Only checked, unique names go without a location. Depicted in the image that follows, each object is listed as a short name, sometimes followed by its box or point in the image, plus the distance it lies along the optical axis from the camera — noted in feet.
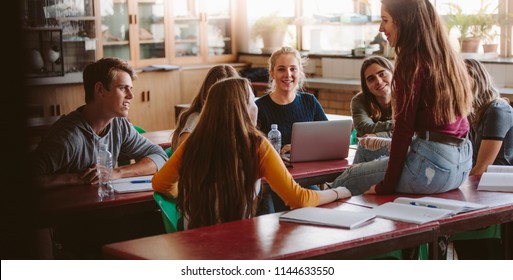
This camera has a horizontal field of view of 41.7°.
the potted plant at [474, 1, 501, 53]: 21.12
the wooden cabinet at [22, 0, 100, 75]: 23.80
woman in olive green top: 13.10
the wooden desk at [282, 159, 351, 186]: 10.59
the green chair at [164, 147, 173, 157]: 12.71
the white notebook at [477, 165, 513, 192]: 9.05
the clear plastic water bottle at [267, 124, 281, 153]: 12.17
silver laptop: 11.28
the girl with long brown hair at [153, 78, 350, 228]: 7.70
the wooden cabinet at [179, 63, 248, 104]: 27.58
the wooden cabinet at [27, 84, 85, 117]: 23.90
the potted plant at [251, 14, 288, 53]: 27.94
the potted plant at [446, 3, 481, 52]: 21.20
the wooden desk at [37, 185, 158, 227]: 8.52
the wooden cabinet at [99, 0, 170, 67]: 25.84
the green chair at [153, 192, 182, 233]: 8.20
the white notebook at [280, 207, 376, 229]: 7.20
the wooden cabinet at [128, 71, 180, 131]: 26.27
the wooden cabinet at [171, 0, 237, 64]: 27.96
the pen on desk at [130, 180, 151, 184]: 9.94
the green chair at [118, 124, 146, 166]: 14.40
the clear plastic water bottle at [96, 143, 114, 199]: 9.37
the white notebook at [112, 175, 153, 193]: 9.46
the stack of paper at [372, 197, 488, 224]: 7.50
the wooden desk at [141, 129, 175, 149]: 13.98
